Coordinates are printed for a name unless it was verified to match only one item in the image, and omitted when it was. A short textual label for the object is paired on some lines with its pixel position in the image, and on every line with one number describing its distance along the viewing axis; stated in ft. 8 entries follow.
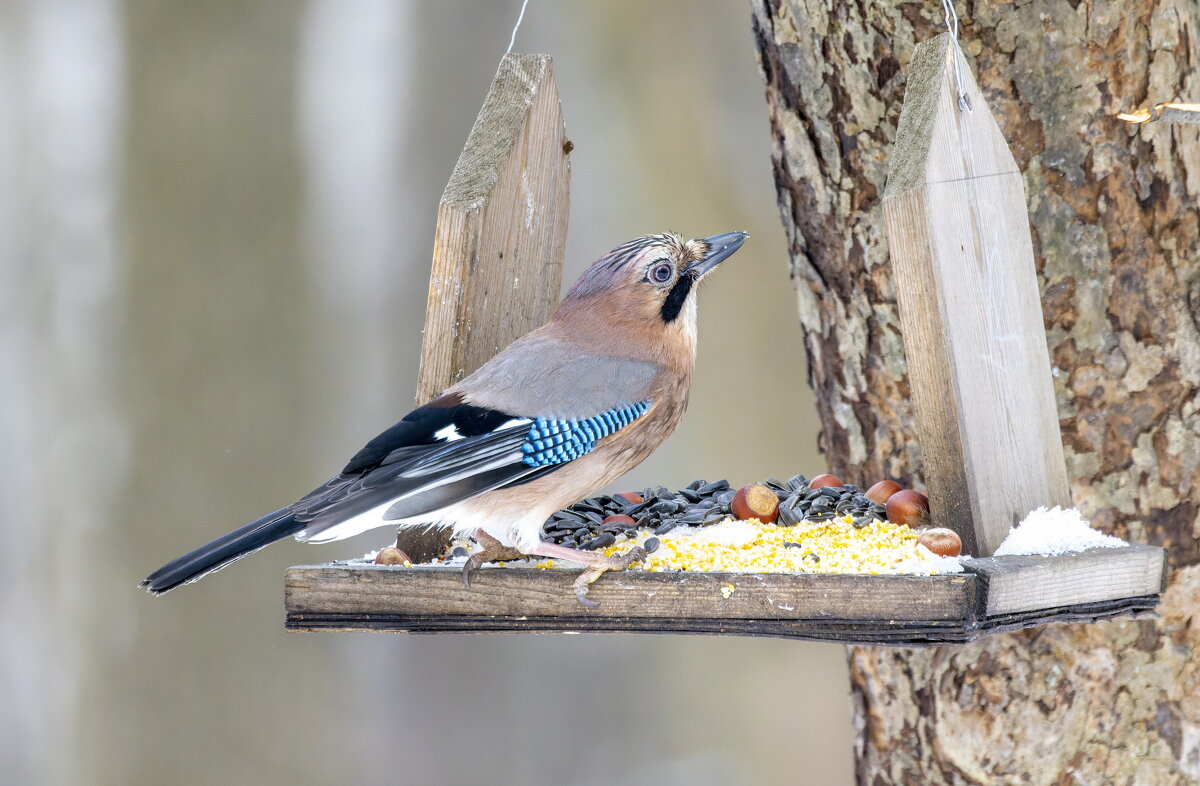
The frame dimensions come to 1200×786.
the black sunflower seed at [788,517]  17.54
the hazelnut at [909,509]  17.10
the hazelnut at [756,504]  17.71
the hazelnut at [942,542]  15.29
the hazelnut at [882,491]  18.43
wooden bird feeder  14.61
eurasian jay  15.67
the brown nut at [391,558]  17.72
